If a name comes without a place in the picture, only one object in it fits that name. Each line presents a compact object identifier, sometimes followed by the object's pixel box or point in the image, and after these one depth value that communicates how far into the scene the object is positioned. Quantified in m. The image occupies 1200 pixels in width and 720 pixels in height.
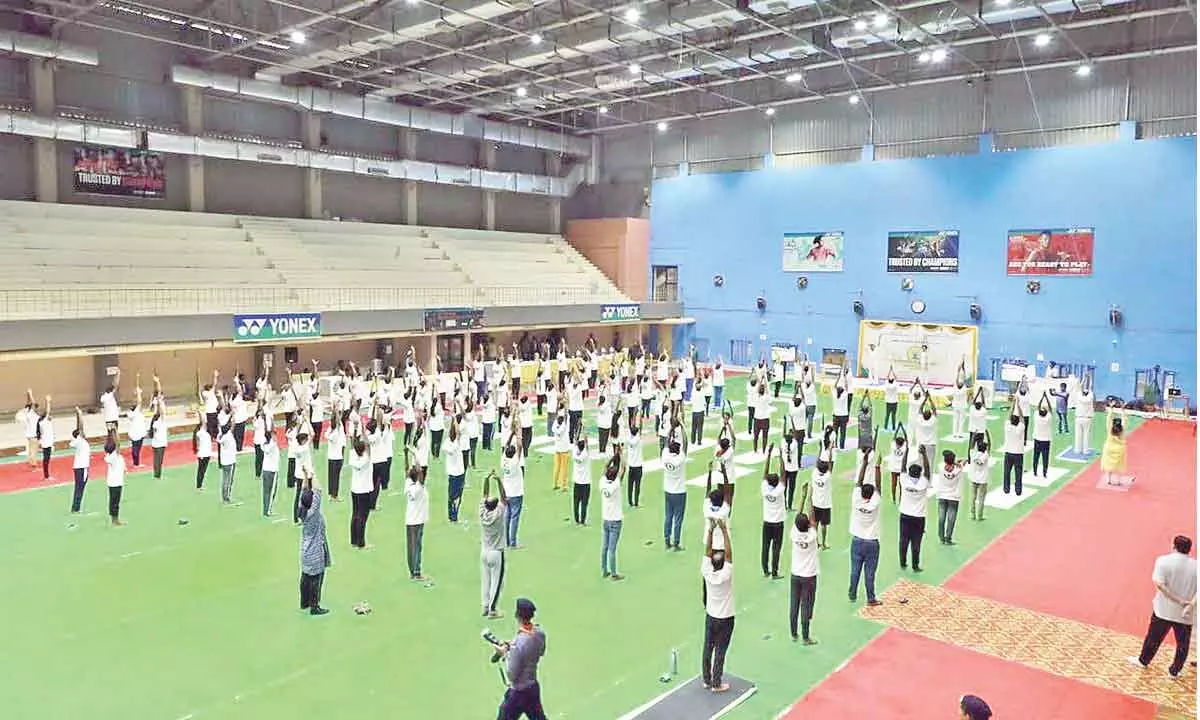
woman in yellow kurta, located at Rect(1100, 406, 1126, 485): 15.40
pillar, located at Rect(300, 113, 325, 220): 31.33
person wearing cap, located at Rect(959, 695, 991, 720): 4.94
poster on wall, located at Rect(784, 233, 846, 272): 32.31
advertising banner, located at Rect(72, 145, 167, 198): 26.25
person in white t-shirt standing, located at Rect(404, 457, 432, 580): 10.27
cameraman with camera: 6.43
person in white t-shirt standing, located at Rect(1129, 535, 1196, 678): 7.92
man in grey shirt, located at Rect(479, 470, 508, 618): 9.20
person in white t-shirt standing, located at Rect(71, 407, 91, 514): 13.06
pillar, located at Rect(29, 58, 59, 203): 24.56
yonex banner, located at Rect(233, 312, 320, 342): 22.47
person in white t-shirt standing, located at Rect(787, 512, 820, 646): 8.58
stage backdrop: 29.51
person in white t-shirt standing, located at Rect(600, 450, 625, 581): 10.47
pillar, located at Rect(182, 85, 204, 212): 27.91
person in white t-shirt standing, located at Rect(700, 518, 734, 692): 7.60
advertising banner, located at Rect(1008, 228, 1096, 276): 26.88
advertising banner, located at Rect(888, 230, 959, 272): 29.67
